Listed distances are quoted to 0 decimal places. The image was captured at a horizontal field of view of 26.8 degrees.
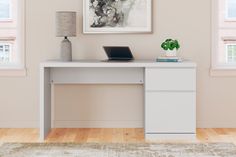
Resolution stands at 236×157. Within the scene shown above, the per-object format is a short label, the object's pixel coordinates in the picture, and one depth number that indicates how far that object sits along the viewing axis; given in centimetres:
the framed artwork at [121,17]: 514
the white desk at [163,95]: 462
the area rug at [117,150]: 402
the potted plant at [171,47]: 481
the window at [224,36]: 521
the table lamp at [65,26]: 476
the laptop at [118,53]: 480
